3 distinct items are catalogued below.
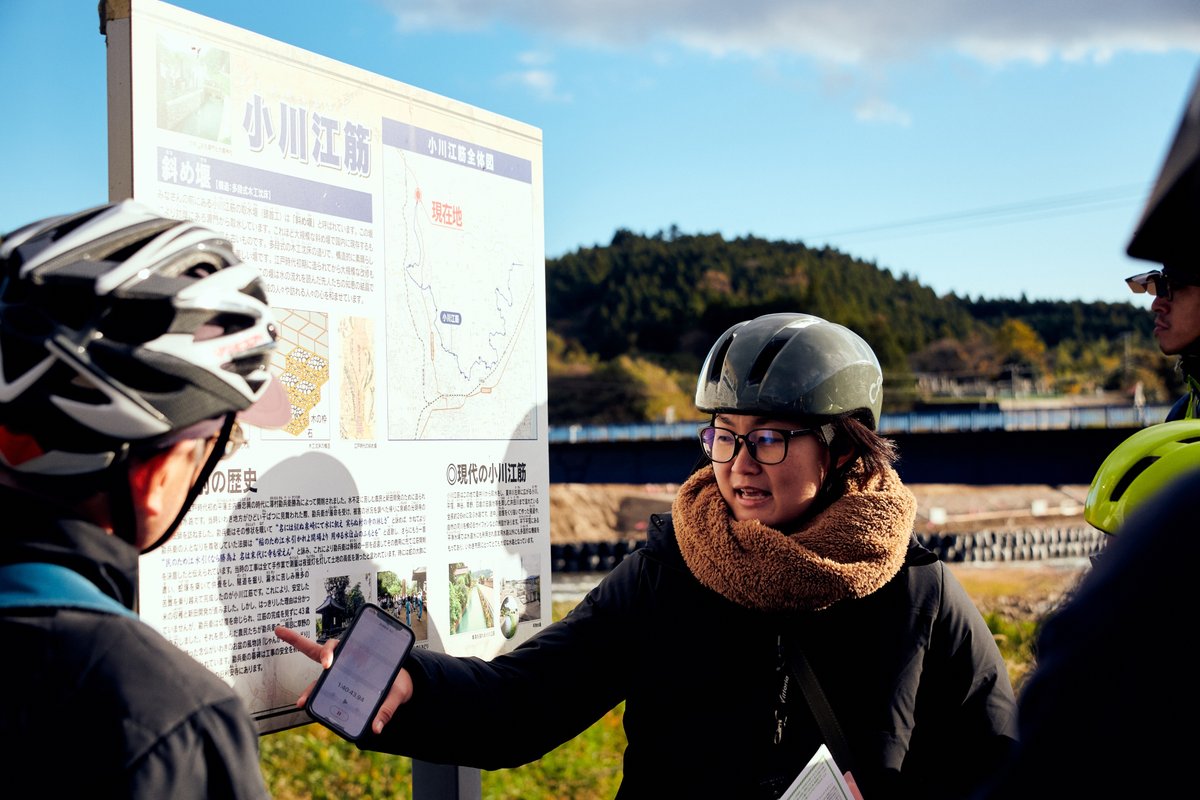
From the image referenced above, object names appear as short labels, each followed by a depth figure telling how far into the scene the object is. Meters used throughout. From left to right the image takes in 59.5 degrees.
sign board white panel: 2.81
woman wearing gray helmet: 2.96
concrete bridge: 24.44
